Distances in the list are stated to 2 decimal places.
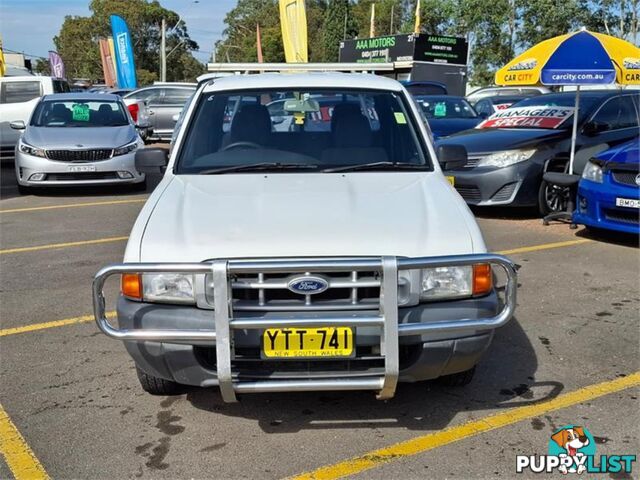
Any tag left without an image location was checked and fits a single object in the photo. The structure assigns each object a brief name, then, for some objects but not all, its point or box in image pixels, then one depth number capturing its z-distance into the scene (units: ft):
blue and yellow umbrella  27.50
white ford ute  10.07
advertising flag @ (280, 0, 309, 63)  63.93
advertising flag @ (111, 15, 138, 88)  109.29
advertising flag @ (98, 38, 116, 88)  138.61
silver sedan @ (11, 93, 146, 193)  35.09
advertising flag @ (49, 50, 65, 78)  139.52
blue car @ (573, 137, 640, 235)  23.44
